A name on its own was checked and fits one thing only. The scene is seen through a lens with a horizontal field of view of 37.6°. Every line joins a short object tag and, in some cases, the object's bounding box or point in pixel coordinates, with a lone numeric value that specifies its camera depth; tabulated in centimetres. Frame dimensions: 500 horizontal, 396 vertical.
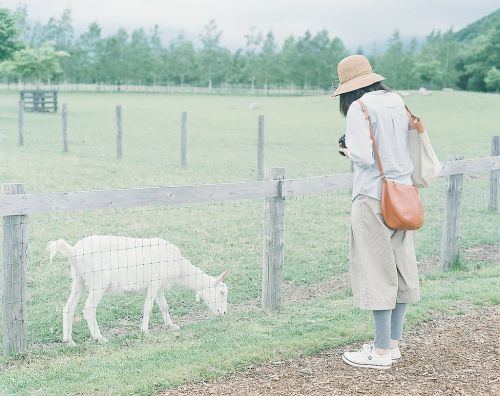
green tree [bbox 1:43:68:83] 6372
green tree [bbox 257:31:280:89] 9219
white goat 613
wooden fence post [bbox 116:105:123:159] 1928
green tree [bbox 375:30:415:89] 9044
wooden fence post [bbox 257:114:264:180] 1614
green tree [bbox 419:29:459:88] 9412
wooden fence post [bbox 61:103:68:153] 1967
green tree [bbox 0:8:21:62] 3712
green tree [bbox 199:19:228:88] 9688
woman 470
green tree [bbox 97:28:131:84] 9181
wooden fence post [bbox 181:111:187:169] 1772
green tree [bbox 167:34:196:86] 9919
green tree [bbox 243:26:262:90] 9350
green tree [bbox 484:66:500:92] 8088
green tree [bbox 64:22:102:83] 9181
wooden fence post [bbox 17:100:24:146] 2116
